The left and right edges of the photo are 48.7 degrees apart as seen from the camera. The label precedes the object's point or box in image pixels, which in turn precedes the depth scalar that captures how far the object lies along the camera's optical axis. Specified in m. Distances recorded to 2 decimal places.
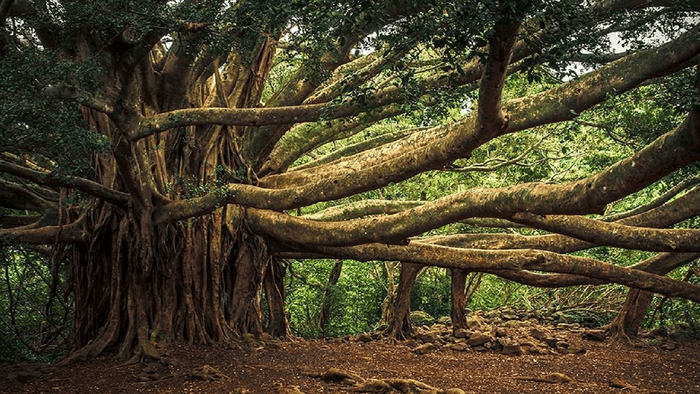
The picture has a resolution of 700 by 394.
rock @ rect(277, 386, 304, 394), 7.27
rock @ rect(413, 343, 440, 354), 11.06
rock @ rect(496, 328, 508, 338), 12.40
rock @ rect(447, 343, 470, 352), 11.56
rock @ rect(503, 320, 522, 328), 14.96
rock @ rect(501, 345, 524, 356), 11.22
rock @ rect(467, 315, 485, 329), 14.24
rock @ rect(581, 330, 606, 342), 12.92
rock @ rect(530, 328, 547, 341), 12.46
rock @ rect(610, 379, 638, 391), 8.33
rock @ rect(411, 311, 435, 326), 17.88
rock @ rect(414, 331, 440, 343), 12.16
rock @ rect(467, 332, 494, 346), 11.73
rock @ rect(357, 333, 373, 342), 12.66
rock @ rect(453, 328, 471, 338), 12.37
